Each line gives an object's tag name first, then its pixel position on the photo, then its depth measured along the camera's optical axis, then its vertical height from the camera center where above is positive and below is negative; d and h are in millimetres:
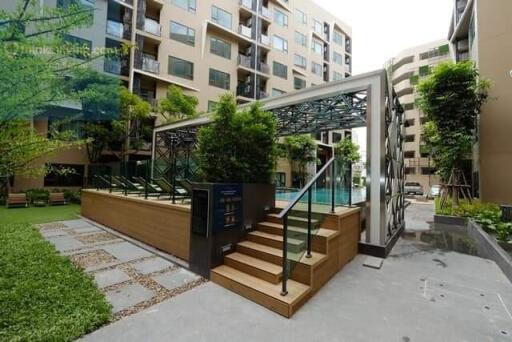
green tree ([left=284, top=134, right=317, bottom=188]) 19998 +2261
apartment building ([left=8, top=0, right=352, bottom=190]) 14727 +9405
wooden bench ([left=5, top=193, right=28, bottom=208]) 10930 -1364
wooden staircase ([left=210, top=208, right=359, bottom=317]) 3219 -1287
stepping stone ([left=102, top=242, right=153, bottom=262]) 4945 -1644
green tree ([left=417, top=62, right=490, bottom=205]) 9242 +2943
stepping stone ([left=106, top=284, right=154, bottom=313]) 3137 -1646
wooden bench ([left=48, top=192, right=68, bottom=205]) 12227 -1334
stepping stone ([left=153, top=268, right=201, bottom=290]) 3764 -1637
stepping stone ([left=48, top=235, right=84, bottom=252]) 5498 -1667
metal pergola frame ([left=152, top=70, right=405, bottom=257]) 5098 +1405
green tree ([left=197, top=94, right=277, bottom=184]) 4625 +594
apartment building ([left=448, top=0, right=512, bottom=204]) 9539 +3228
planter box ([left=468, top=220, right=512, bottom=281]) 4195 -1296
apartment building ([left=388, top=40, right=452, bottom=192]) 31984 +13413
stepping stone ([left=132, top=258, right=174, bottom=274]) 4312 -1642
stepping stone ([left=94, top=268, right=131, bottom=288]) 3773 -1649
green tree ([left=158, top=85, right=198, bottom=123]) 14523 +4057
